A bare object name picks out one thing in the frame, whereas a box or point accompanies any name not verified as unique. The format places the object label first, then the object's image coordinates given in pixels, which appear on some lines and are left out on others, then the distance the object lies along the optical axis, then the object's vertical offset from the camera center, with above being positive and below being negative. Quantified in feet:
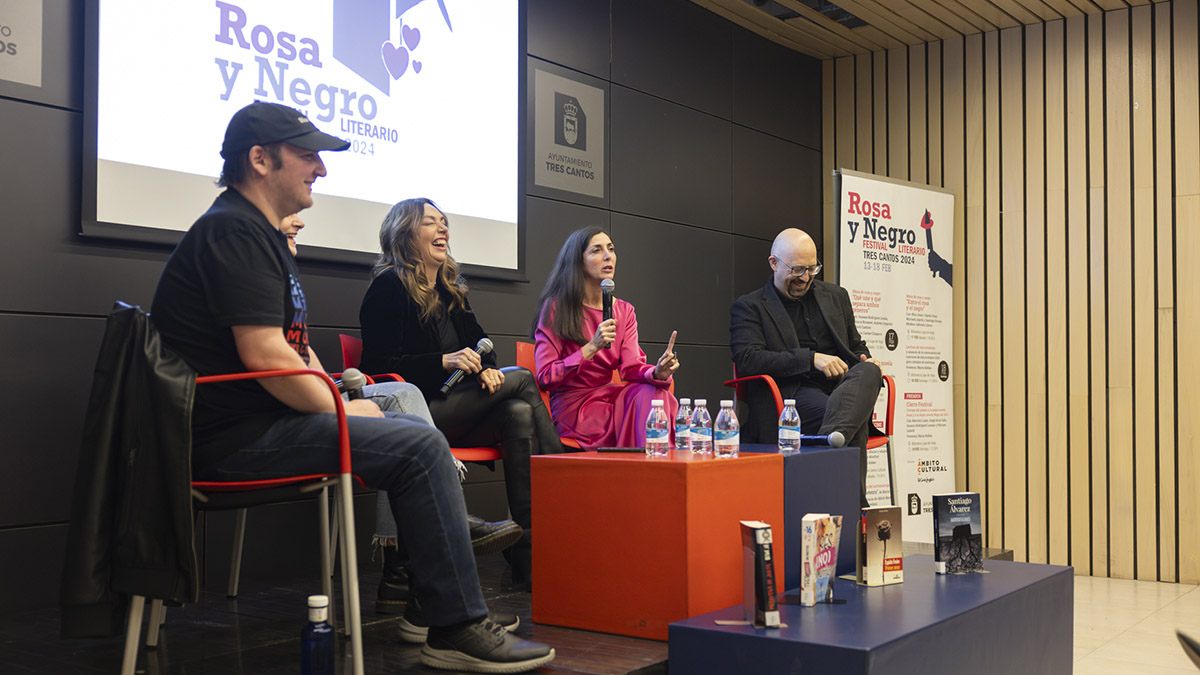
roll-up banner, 18.38 +1.08
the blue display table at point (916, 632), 7.36 -2.06
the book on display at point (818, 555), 8.76 -1.63
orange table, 8.68 -1.48
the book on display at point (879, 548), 9.62 -1.71
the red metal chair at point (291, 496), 6.81 -0.93
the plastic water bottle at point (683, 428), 10.38 -0.63
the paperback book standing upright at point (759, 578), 7.91 -1.64
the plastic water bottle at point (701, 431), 10.03 -0.64
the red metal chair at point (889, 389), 13.46 -0.36
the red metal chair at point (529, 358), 13.06 +0.10
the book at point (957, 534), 10.26 -1.68
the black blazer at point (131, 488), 6.68 -0.81
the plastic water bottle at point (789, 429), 10.94 -0.66
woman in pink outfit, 12.30 +0.10
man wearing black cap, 7.07 -0.45
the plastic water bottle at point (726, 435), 9.57 -0.64
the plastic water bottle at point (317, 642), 6.91 -1.87
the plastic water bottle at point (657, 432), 9.77 -0.65
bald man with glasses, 13.36 +0.23
